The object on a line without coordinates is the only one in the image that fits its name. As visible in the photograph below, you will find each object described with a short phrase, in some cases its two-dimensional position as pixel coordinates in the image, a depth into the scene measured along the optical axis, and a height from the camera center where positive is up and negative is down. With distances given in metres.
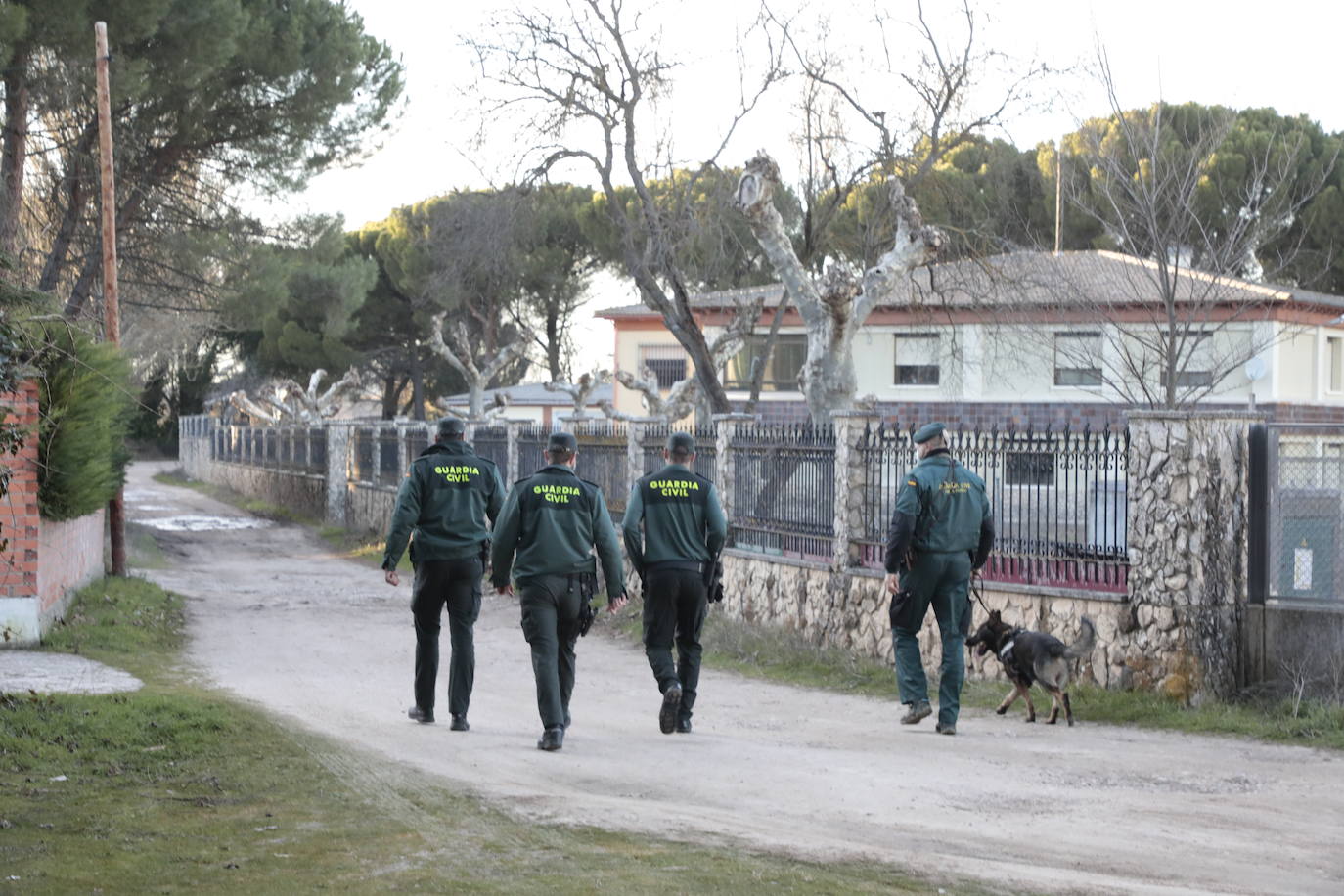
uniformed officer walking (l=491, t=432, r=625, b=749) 9.23 -0.83
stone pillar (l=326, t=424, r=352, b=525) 34.62 -1.19
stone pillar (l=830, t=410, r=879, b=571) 13.84 -0.58
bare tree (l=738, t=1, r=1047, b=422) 18.95 +3.05
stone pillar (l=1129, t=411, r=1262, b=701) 10.79 -0.99
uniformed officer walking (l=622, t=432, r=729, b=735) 9.89 -0.86
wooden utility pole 18.92 +2.18
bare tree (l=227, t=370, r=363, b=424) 50.87 +0.62
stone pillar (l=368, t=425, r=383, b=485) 31.80 -0.73
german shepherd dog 10.34 -1.60
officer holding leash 10.05 -0.91
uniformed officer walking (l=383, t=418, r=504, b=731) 9.90 -0.83
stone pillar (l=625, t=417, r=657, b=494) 18.95 -0.41
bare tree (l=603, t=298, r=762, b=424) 28.41 +0.69
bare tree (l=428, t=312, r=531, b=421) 39.44 +1.40
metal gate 10.55 -0.66
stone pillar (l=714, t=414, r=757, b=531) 16.25 -0.41
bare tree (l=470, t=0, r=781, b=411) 23.81 +4.76
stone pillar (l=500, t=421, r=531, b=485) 22.83 -0.62
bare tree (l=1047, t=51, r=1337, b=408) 21.23 +2.64
